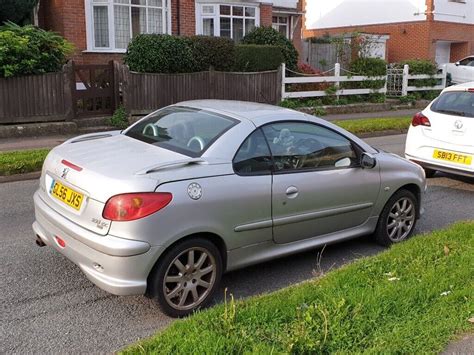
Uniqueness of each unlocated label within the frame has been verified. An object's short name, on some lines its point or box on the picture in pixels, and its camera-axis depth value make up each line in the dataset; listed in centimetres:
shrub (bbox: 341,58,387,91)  1945
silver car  379
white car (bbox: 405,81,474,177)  801
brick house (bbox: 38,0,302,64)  1686
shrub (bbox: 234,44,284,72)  1716
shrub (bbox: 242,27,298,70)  1900
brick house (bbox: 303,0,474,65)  2680
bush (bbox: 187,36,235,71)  1573
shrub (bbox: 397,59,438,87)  2197
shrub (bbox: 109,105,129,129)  1317
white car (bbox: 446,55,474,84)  2430
